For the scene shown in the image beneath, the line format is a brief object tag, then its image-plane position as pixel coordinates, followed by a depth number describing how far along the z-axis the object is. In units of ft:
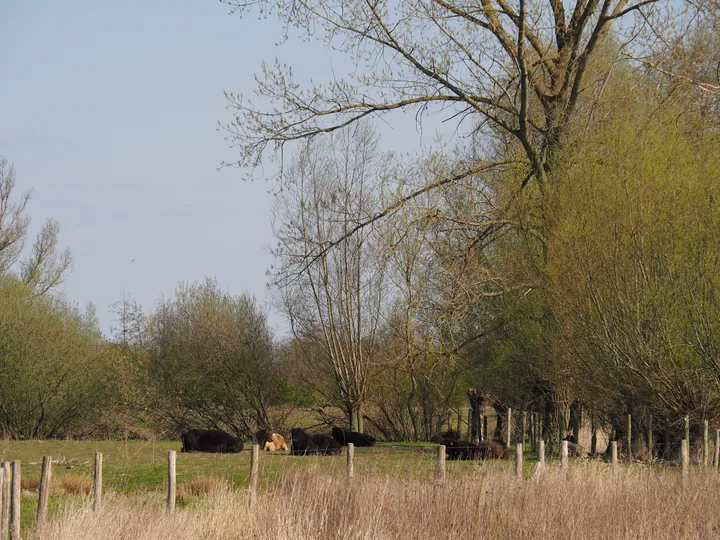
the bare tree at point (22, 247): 132.57
